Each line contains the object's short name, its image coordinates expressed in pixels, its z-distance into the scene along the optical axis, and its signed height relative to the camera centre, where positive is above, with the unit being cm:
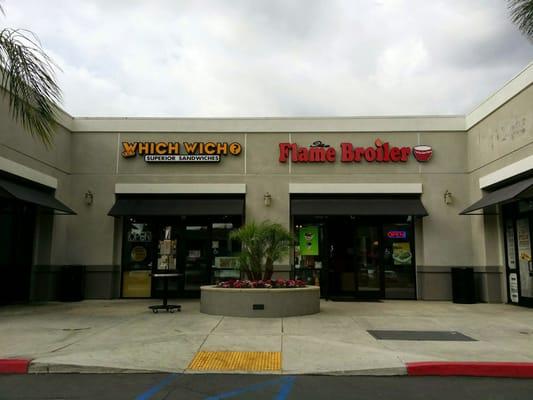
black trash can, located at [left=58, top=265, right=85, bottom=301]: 1559 -64
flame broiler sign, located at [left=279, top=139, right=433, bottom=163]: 1648 +378
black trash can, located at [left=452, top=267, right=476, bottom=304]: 1515 -62
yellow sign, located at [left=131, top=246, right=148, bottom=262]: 1666 +34
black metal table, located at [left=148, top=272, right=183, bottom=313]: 1284 -114
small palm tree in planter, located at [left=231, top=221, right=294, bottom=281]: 1295 +47
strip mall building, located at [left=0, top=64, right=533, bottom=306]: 1605 +217
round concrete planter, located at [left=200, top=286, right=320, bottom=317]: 1196 -93
